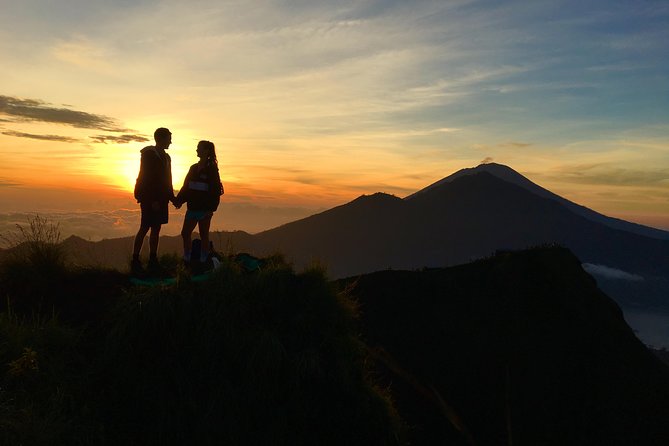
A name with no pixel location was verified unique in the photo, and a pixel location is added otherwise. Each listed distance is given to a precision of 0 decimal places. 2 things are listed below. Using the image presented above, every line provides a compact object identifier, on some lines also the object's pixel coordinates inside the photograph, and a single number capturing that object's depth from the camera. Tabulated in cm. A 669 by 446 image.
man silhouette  823
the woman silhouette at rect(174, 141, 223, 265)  861
